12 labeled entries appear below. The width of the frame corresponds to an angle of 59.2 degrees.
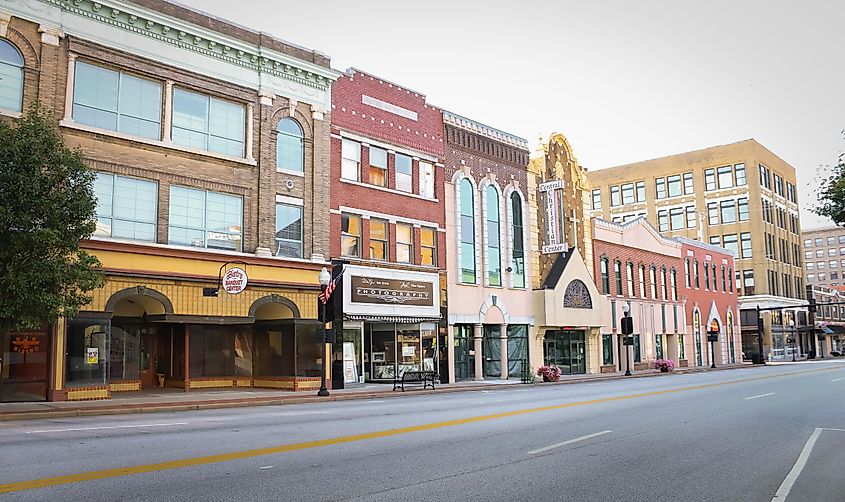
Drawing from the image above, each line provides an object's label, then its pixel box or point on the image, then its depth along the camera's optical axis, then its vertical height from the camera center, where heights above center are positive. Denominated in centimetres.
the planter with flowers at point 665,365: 4700 -158
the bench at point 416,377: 2935 -132
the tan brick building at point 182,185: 2275 +582
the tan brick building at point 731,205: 8019 +1528
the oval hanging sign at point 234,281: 2573 +229
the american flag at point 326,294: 2561 +178
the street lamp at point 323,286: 2558 +205
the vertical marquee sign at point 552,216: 4212 +715
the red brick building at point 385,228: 3130 +523
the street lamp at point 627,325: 4212 +90
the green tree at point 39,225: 1833 +317
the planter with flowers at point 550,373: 3559 -146
